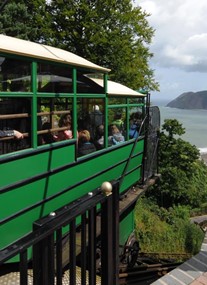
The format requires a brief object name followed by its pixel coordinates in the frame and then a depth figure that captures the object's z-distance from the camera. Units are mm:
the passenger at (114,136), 4722
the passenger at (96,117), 4300
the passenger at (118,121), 5078
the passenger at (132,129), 5584
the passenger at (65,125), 3500
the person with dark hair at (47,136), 3244
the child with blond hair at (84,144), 3893
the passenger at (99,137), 4354
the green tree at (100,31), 15235
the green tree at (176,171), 15707
